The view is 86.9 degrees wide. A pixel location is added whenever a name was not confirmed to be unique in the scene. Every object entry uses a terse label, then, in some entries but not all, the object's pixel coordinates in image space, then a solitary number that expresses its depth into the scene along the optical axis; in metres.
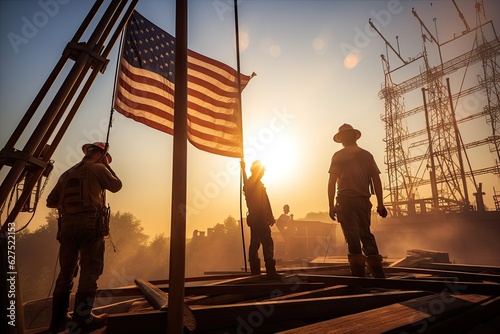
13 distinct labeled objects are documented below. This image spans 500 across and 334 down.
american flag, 5.38
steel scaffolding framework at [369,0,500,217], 27.36
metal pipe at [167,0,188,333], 1.06
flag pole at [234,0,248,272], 5.44
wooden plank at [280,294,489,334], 1.40
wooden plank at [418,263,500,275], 4.77
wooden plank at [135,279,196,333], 1.34
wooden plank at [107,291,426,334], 1.39
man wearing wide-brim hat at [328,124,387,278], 3.76
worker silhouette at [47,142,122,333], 2.64
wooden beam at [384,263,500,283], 3.51
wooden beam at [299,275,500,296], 2.43
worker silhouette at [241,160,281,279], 5.01
